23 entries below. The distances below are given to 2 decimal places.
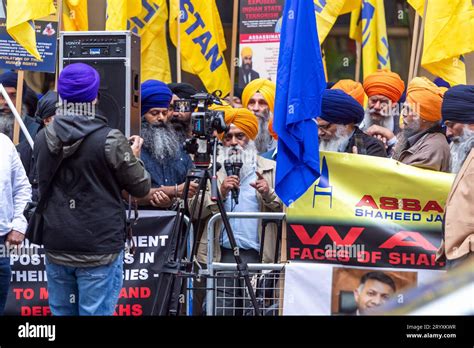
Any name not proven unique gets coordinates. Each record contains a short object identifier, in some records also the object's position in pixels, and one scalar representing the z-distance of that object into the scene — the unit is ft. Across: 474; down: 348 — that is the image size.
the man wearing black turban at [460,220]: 23.16
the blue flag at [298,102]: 25.52
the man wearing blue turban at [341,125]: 29.37
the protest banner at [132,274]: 28.50
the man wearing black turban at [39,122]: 29.28
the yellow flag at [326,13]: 39.29
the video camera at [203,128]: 25.30
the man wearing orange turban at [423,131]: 27.50
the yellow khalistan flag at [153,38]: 41.12
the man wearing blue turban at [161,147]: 29.55
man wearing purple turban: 23.48
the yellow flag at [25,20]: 33.53
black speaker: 28.09
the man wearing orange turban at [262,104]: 34.50
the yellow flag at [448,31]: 35.53
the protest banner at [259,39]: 39.32
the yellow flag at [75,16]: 39.81
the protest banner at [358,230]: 25.36
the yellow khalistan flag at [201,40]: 40.68
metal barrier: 26.00
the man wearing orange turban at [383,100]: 36.09
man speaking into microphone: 28.43
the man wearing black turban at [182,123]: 32.96
